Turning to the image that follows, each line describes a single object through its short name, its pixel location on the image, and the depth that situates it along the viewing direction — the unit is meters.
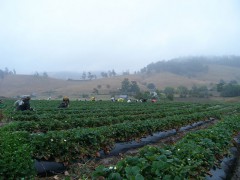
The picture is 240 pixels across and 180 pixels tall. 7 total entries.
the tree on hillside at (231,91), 92.38
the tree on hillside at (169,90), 111.69
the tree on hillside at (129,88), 123.56
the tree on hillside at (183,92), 92.86
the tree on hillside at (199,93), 91.82
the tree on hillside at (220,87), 100.32
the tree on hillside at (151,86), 159.88
